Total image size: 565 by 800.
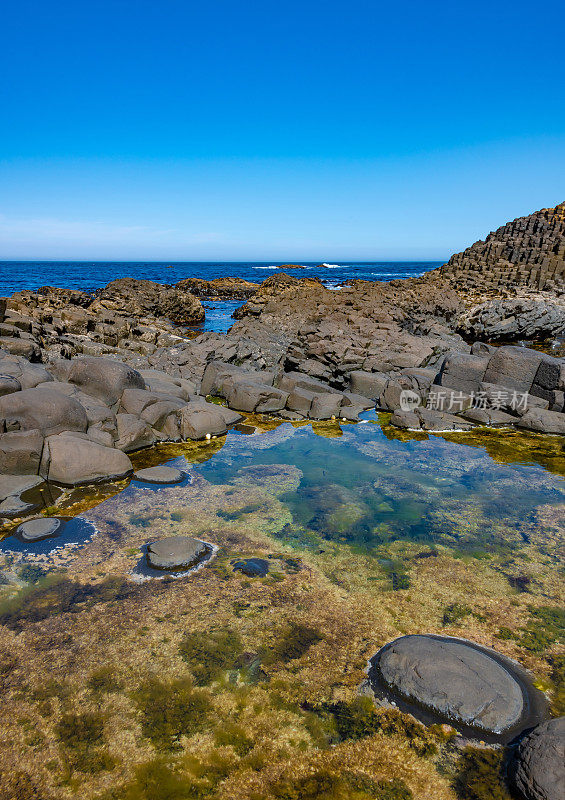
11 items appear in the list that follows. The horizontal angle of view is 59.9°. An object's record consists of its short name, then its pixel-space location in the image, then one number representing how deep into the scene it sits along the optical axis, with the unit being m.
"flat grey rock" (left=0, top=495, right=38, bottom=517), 6.76
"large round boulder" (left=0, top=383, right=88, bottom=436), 8.00
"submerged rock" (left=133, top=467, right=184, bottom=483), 8.05
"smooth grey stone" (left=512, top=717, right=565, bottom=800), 3.02
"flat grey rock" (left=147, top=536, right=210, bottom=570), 5.68
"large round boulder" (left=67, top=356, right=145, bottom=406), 10.11
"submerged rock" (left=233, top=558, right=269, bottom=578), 5.62
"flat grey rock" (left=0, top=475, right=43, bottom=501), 7.14
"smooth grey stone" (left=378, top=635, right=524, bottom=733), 3.72
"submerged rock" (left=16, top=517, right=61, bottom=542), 6.23
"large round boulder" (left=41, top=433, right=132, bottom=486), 7.69
